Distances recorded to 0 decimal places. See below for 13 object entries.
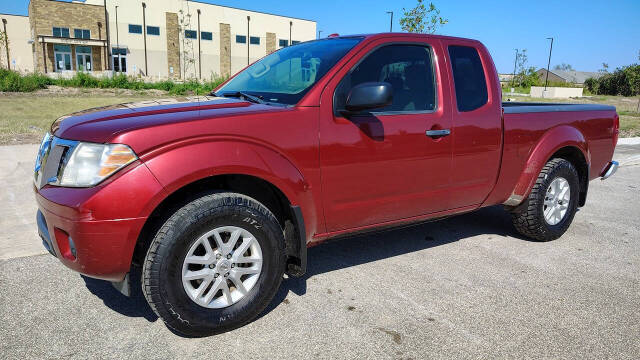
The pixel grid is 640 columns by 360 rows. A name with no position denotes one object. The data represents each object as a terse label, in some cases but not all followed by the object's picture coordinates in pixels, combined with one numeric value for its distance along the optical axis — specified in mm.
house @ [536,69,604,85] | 94231
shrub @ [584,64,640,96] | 49069
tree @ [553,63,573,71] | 135625
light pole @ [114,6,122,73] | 56253
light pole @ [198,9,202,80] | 62812
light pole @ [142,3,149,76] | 57969
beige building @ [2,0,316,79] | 52875
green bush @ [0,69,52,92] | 27566
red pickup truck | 2508
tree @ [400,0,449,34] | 24422
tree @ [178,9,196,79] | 60406
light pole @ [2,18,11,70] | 50228
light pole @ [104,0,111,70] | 54938
